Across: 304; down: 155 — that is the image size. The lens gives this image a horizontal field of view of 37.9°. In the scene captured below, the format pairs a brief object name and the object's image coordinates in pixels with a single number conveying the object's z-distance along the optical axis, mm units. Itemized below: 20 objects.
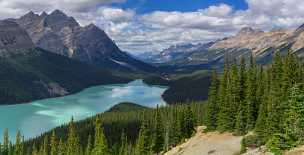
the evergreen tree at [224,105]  104562
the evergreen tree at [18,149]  150800
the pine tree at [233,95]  103588
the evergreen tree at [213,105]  113375
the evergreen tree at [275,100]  78894
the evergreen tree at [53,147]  132875
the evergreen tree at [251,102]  97800
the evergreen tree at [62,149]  127188
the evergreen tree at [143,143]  113456
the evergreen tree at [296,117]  54344
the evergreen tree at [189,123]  125000
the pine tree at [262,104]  82956
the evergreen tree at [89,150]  124250
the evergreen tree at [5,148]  159938
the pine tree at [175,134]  122938
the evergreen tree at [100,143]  101912
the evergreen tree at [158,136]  116988
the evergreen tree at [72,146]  118475
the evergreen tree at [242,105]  97938
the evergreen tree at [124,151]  128000
